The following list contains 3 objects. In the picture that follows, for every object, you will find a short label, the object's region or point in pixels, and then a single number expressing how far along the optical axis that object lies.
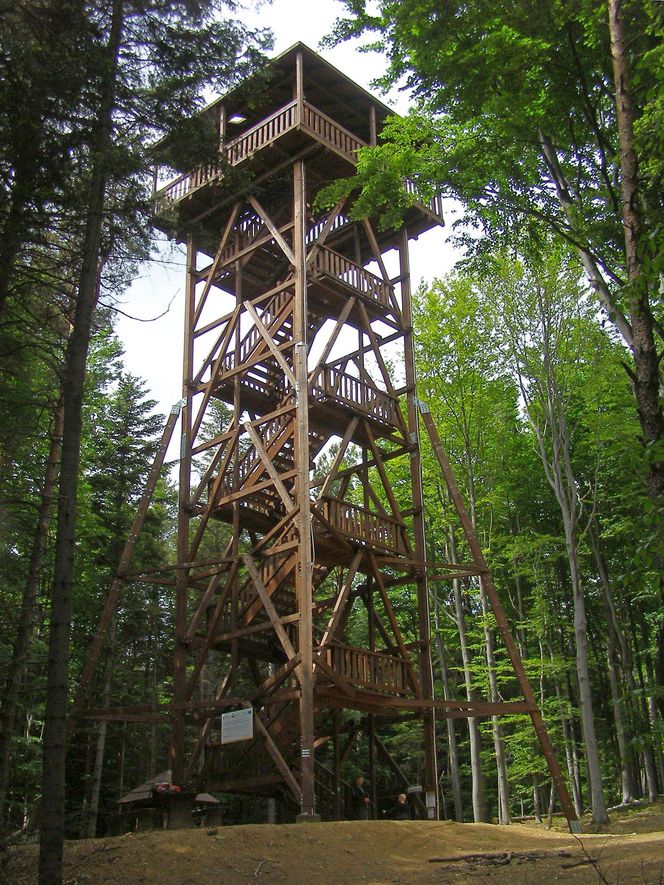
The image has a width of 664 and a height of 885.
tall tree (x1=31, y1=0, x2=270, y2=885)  9.58
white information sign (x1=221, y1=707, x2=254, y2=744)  13.81
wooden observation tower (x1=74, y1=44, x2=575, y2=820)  14.70
